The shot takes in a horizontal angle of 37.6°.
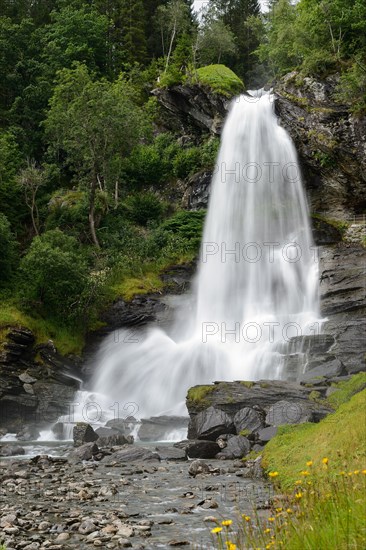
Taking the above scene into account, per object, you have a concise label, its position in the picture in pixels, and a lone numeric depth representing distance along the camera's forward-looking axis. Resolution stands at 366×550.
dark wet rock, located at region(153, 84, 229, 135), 38.38
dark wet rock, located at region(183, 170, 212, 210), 36.50
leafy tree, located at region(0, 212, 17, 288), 26.89
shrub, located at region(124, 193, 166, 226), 36.72
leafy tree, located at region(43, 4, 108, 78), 44.47
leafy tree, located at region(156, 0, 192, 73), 50.09
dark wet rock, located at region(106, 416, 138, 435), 19.72
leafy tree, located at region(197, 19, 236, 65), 48.72
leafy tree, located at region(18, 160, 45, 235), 33.22
